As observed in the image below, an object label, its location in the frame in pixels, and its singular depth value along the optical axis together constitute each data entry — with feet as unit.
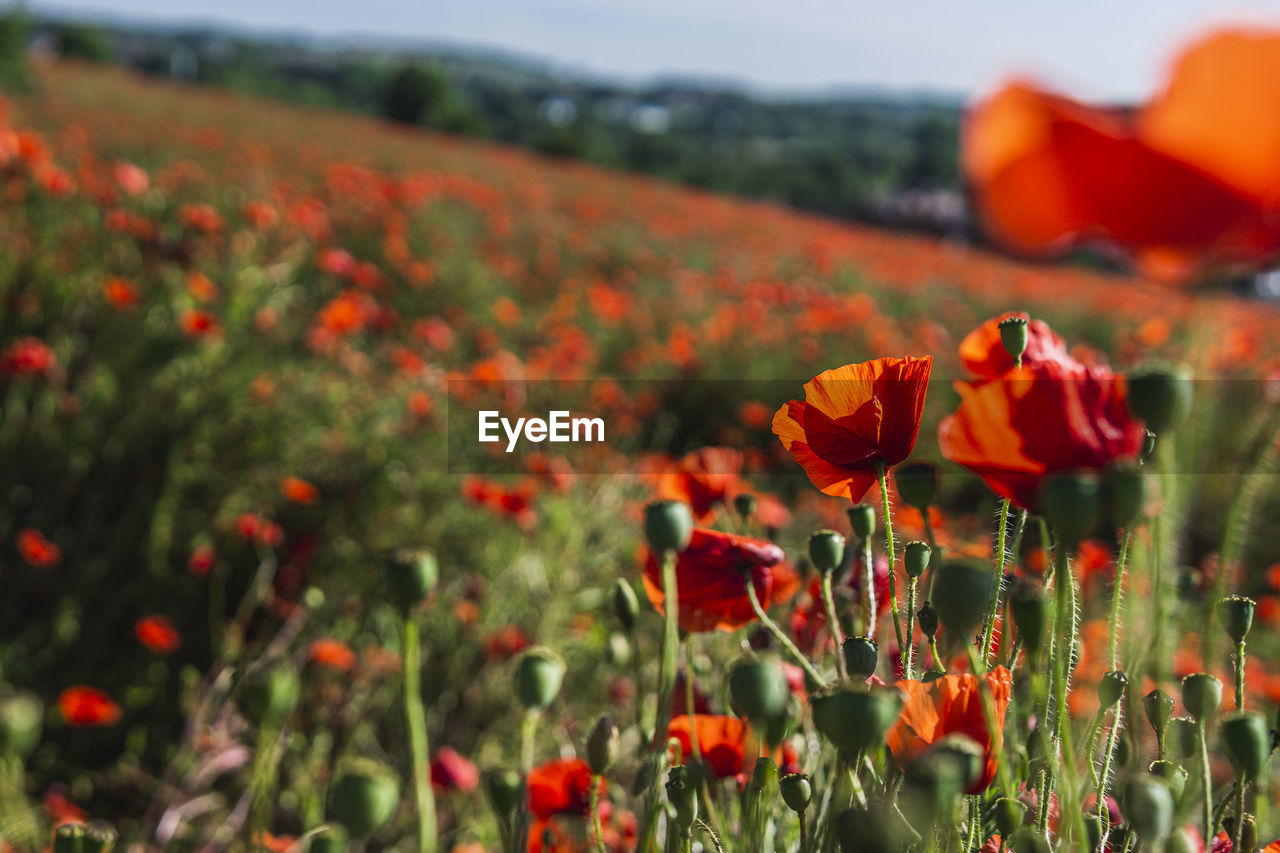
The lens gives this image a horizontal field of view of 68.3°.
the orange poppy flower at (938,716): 1.49
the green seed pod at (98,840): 1.48
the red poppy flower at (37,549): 5.53
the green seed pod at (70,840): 1.46
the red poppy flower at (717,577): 1.90
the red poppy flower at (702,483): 2.53
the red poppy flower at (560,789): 2.15
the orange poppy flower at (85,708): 4.92
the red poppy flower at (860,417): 1.66
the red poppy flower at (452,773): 3.42
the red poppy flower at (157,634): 5.35
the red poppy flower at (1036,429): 1.38
